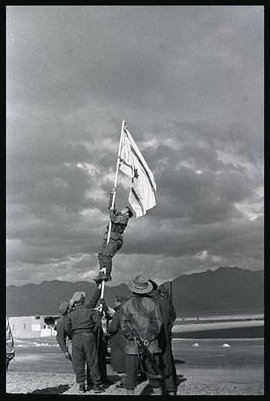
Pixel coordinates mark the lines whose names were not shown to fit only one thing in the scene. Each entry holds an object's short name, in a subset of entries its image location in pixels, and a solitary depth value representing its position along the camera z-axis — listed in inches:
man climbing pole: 430.3
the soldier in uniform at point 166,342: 343.9
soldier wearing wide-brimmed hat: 323.3
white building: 1090.7
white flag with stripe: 464.4
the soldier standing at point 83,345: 356.8
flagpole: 414.2
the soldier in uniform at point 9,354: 455.7
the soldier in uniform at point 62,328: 371.2
